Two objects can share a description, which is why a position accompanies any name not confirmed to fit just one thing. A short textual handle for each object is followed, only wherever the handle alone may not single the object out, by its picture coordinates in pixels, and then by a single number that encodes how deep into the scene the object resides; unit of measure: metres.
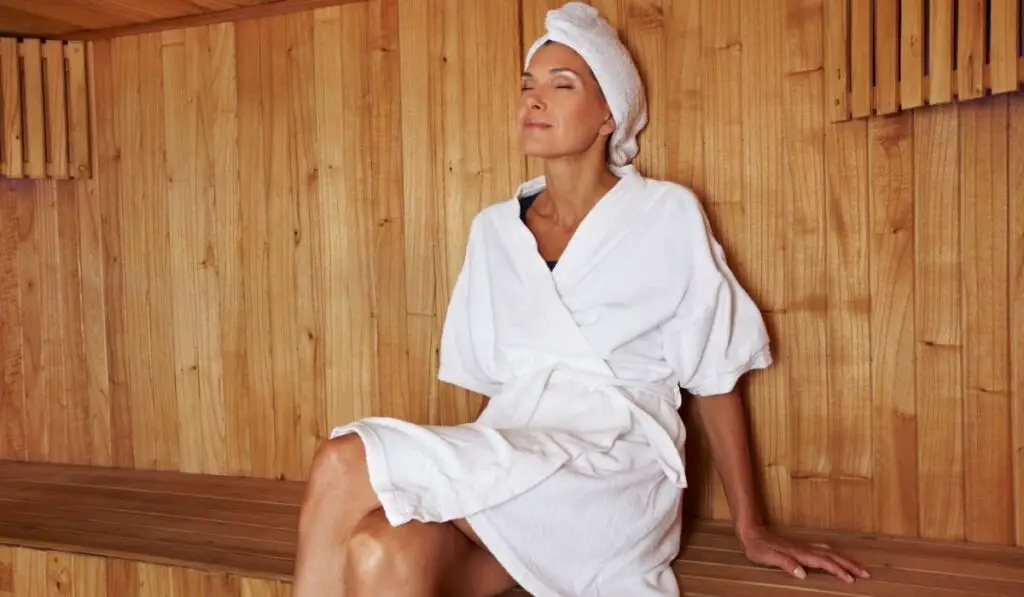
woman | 1.60
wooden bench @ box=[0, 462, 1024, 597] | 1.82
